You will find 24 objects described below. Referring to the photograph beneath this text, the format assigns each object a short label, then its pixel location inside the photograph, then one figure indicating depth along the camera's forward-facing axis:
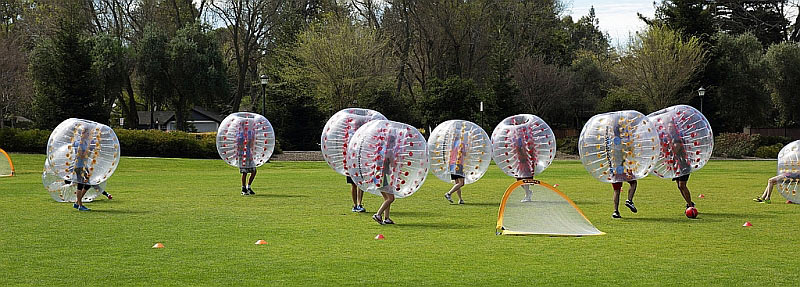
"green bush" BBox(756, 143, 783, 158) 52.31
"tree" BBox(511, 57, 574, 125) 71.00
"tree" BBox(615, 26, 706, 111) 58.91
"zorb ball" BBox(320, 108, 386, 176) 18.36
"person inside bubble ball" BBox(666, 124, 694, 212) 16.50
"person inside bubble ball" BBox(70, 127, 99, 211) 17.91
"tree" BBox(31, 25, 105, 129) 49.03
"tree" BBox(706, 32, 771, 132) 63.31
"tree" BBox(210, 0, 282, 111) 66.56
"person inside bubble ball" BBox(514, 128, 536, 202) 19.98
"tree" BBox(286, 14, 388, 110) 57.50
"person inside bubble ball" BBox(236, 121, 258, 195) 22.64
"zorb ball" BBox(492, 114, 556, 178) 20.00
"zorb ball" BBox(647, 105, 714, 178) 16.53
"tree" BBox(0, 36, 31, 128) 56.47
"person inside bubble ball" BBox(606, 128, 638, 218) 16.12
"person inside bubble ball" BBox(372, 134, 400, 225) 14.97
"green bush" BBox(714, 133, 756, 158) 52.41
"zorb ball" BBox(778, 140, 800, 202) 19.58
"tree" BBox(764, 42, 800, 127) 63.88
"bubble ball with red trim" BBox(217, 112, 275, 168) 22.66
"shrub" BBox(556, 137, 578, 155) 53.88
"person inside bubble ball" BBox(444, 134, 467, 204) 20.14
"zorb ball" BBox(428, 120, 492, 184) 20.25
